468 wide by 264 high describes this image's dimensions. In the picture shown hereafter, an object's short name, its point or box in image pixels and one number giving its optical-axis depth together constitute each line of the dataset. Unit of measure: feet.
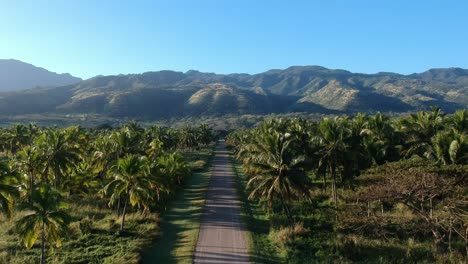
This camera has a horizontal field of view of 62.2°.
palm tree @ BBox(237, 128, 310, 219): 122.31
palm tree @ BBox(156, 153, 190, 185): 165.99
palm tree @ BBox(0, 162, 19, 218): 96.73
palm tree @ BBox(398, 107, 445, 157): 178.29
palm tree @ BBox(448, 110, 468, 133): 177.18
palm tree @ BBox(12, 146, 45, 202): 149.38
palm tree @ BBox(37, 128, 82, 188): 154.30
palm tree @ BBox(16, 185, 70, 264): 86.84
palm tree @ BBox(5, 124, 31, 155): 260.62
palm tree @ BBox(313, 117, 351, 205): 151.53
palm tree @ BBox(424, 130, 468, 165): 143.84
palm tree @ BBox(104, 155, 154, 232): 120.57
